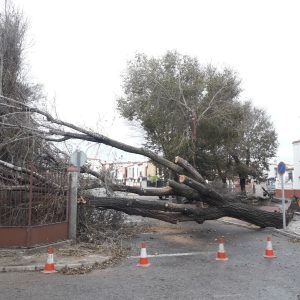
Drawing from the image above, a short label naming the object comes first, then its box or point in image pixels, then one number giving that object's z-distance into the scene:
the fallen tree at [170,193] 10.00
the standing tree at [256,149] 28.95
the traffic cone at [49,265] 6.22
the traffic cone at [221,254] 7.28
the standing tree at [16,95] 9.48
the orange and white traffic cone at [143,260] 6.77
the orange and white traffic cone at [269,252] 7.54
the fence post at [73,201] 8.63
